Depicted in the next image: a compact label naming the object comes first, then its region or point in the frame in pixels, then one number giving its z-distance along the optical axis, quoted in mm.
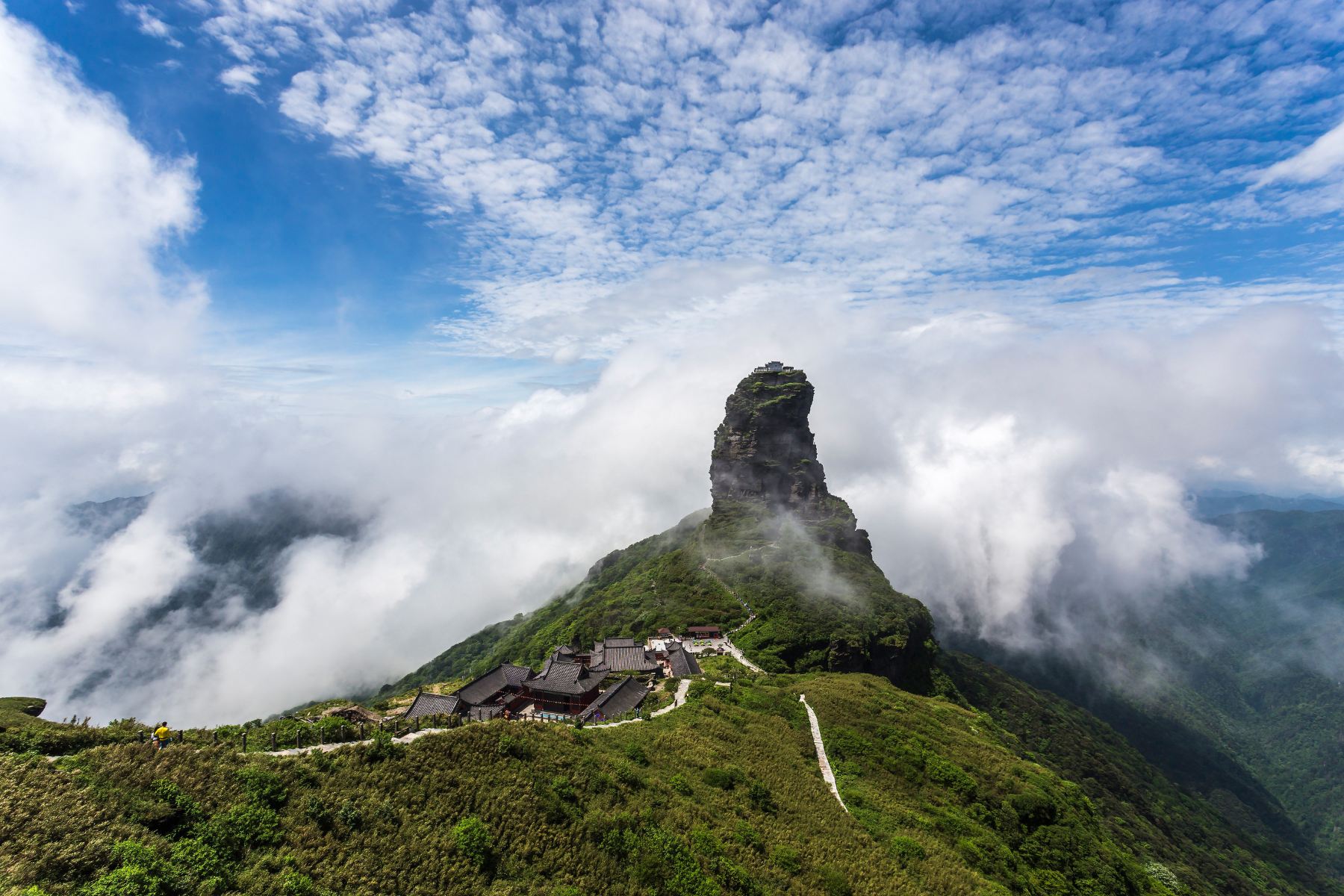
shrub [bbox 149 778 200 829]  17953
